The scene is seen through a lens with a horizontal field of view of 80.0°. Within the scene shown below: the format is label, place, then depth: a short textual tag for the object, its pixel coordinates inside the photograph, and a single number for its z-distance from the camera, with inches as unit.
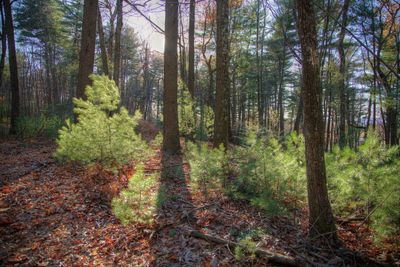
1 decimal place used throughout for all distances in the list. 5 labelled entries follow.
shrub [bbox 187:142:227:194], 174.6
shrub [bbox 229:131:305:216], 152.8
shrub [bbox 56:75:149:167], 189.3
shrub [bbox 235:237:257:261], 101.6
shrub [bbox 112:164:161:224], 133.3
